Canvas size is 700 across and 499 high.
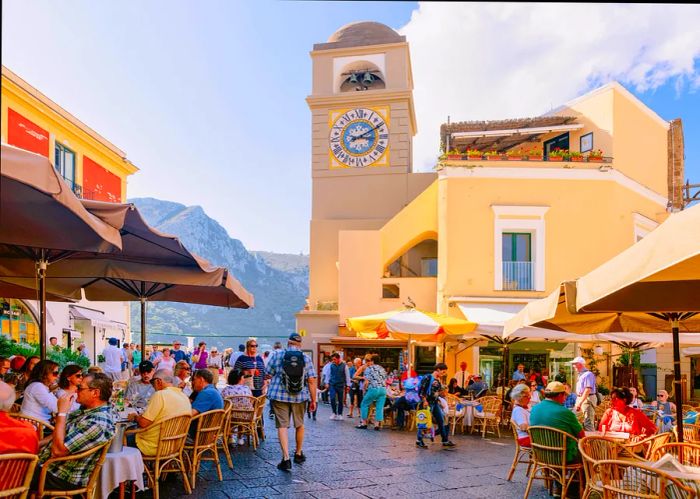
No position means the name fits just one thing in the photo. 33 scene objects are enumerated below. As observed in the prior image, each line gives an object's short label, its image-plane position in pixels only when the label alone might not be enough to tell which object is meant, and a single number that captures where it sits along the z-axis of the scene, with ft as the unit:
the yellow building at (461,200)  63.87
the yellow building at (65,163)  63.77
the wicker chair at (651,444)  19.08
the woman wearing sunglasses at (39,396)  21.63
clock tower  89.25
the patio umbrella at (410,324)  39.60
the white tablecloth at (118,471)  16.02
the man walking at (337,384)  46.03
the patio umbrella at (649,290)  11.99
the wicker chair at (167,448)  18.70
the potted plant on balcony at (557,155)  64.44
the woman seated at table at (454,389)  44.80
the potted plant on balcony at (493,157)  64.44
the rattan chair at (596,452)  16.38
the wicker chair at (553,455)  20.06
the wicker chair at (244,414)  29.17
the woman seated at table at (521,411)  24.54
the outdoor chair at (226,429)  24.62
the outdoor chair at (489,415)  38.60
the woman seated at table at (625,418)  23.45
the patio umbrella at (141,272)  18.31
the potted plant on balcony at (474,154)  64.39
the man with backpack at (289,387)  24.61
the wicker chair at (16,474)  11.93
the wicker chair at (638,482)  13.71
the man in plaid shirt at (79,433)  14.49
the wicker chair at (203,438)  21.13
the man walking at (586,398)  32.78
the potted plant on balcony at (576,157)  64.04
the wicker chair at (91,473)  13.79
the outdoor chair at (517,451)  24.23
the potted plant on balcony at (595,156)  63.93
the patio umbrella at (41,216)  9.85
